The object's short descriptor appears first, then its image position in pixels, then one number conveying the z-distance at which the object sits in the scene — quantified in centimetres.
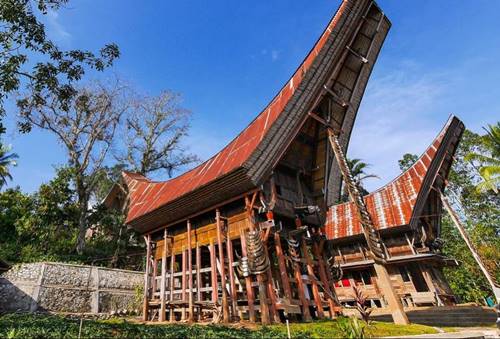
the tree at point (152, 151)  2591
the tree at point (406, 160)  3290
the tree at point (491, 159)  1773
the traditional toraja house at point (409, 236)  1478
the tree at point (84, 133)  2062
